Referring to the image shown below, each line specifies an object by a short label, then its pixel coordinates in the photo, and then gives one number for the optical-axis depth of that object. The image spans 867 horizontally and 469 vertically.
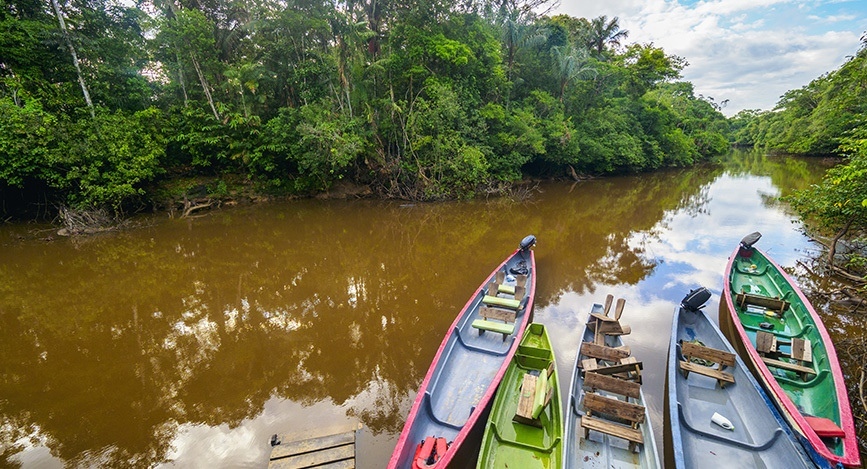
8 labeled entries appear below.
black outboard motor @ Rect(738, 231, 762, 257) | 9.32
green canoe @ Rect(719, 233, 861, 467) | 3.76
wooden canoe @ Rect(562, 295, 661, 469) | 3.82
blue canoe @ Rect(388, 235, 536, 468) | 3.89
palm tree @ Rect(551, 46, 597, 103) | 21.92
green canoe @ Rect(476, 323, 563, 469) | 3.96
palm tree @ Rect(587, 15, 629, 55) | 29.66
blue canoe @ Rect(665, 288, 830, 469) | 3.85
